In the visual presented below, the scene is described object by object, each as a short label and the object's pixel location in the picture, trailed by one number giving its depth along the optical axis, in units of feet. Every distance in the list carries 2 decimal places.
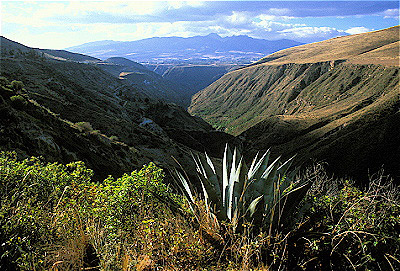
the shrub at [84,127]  88.43
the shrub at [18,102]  63.21
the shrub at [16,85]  85.59
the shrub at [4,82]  80.35
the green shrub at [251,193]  10.81
